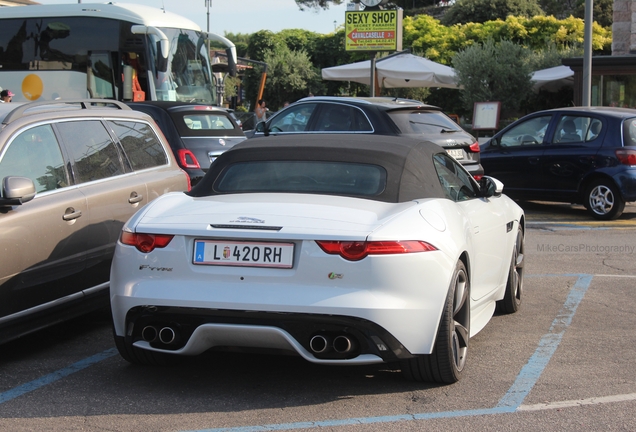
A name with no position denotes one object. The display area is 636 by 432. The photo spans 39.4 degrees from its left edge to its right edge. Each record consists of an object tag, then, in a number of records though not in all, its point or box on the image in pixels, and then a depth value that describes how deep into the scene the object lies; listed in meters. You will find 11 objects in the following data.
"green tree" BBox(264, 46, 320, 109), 58.97
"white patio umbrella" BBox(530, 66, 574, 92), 30.39
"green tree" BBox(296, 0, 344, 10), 107.38
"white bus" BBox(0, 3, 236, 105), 19.83
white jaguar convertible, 4.46
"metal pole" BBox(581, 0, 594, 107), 18.66
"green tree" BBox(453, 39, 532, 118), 28.38
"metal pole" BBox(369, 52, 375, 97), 23.70
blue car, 12.87
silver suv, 5.34
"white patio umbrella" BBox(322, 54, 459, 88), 26.98
